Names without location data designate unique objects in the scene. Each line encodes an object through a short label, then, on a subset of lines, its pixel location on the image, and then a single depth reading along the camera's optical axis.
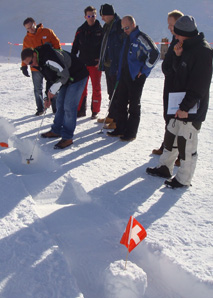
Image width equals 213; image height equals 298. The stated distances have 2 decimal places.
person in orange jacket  5.41
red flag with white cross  2.26
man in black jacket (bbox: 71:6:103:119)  5.32
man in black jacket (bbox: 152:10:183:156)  3.47
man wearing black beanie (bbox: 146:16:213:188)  2.88
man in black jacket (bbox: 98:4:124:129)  4.93
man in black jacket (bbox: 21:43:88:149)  3.78
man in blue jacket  4.26
